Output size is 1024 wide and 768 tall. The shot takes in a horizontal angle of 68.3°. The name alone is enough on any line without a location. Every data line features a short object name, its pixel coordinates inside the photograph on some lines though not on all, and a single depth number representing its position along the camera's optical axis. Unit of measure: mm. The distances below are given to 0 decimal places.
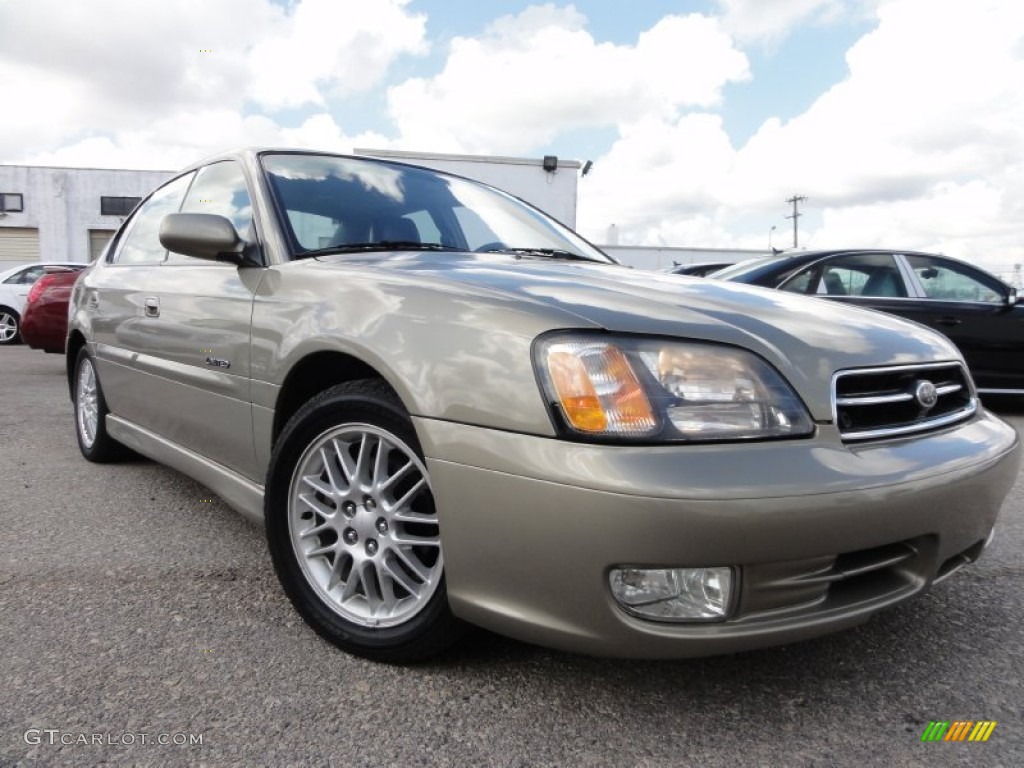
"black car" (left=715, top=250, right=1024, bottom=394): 6012
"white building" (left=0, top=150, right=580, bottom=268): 29562
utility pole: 55625
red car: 7836
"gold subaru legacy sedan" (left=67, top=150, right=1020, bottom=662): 1475
